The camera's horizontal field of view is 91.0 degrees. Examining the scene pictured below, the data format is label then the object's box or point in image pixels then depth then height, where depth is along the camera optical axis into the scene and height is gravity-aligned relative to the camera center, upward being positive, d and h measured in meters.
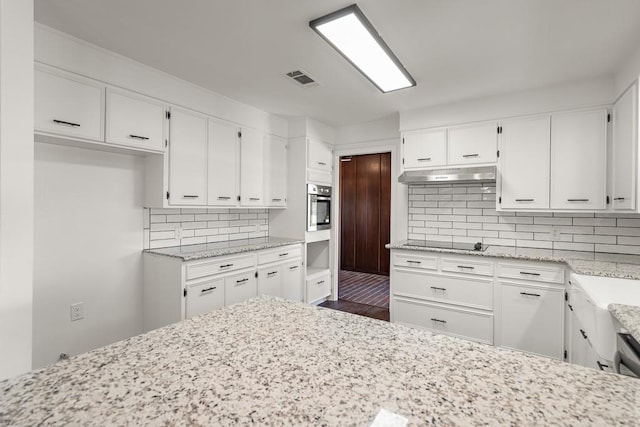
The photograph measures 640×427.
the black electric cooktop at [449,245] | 3.04 -0.34
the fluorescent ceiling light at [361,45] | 1.84 +1.12
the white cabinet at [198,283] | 2.55 -0.64
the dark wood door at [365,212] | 5.95 -0.01
